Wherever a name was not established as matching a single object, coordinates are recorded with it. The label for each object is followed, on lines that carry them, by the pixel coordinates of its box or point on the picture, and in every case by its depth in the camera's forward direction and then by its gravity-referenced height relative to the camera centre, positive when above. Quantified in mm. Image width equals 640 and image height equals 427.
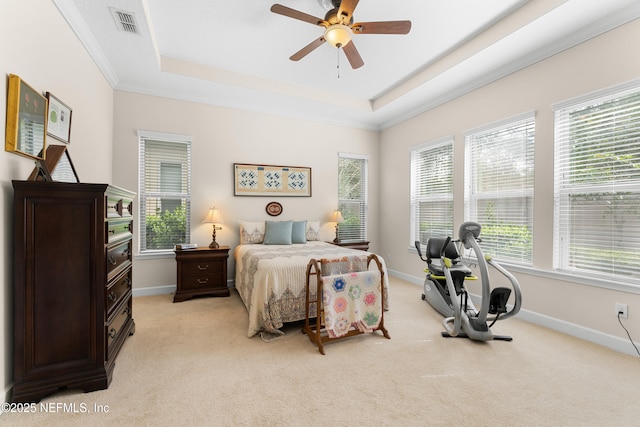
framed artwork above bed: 4660 +540
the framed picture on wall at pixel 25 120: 1756 +615
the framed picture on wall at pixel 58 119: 2229 +772
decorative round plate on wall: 4867 +50
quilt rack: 2494 -849
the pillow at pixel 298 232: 4641 -355
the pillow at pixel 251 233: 4457 -361
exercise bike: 2633 -875
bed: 2717 -786
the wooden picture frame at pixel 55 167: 1938 +328
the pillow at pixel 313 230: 4896 -336
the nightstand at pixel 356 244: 5127 -617
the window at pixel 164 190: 4160 +304
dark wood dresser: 1719 -517
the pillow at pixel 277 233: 4402 -356
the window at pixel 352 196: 5590 +323
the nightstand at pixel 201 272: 3861 -898
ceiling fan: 2248 +1592
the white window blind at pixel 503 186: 3264 +349
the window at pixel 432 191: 4336 +362
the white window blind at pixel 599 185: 2479 +273
